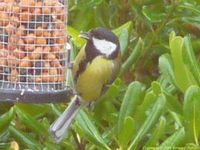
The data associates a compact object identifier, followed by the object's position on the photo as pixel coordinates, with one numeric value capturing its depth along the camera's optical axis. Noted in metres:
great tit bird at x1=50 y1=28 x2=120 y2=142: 5.67
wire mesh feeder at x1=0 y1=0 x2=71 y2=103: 5.54
